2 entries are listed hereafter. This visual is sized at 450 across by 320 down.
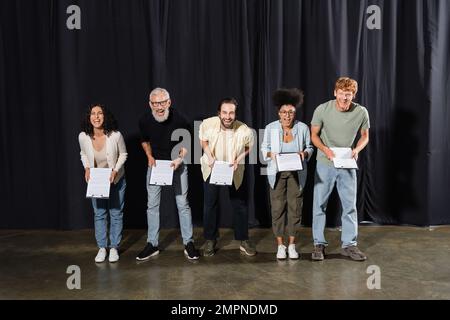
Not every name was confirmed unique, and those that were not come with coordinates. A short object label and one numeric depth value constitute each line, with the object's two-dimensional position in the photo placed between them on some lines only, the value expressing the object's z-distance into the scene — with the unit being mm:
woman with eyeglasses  3520
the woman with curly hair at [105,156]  3521
